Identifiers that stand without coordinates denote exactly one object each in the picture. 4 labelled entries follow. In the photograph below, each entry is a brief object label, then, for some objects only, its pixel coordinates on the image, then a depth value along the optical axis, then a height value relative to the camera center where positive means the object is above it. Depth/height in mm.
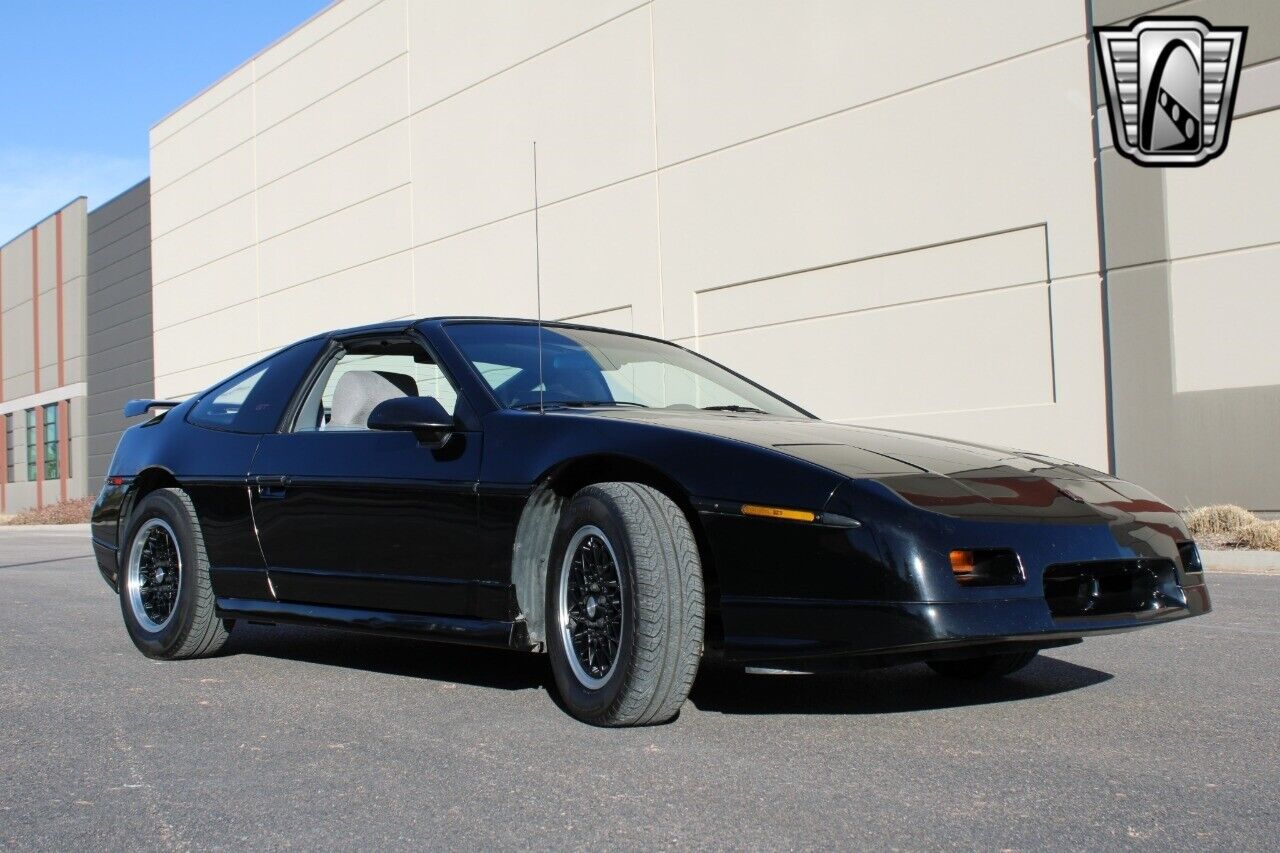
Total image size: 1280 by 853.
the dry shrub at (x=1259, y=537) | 11008 -820
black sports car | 3455 -204
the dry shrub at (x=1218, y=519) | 11867 -710
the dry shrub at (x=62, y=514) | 34375 -1063
